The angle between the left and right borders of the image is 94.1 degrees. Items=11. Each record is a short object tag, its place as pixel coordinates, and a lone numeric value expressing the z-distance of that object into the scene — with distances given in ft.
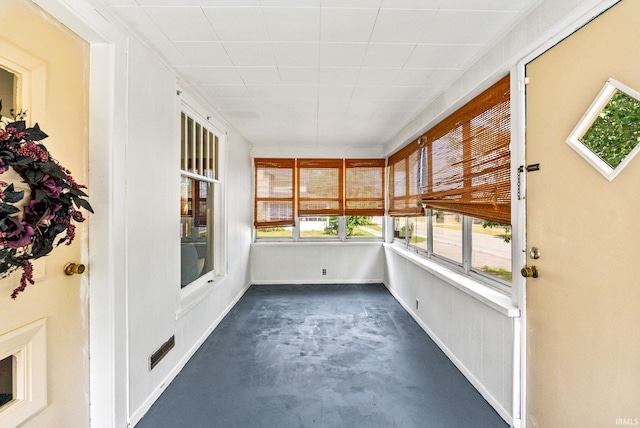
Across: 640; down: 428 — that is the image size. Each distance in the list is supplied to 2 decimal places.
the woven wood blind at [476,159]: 6.86
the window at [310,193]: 18.02
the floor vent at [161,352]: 7.01
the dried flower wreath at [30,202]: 3.47
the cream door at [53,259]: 4.22
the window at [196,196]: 9.38
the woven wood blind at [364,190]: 18.34
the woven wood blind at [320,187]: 18.20
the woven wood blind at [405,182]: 13.21
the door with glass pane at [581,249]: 4.05
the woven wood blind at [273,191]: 17.95
